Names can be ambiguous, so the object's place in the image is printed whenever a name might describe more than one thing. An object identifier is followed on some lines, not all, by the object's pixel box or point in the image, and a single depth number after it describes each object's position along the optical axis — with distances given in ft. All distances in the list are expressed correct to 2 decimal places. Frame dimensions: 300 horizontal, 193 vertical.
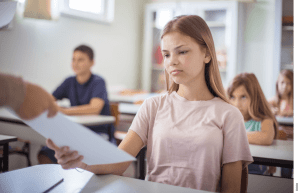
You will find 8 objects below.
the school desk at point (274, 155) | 4.16
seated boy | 8.17
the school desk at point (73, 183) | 2.20
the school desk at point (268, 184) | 4.60
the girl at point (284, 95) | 9.59
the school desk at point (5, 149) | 3.48
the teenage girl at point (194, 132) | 2.90
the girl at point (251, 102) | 5.58
